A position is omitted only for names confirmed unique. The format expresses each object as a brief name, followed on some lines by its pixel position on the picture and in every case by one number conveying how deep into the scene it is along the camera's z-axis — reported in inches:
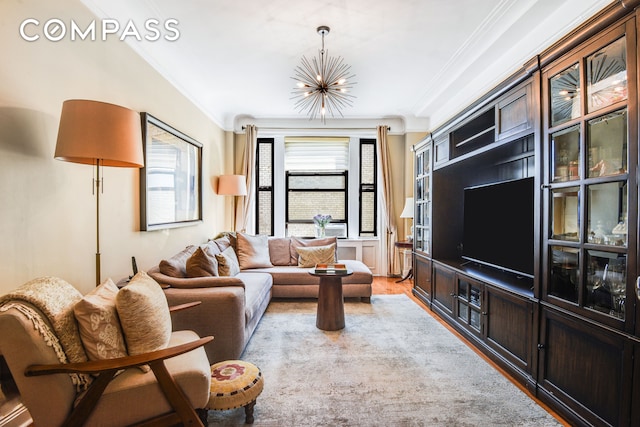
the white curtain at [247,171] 228.5
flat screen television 105.4
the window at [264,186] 239.8
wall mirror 117.6
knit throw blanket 52.2
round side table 130.3
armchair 50.4
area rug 75.0
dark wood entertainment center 61.7
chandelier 142.0
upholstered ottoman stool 68.5
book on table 137.4
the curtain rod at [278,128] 233.6
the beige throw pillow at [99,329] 56.6
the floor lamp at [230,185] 202.7
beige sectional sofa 99.1
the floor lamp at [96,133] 69.0
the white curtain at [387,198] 230.7
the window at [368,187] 241.1
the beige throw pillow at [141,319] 61.0
